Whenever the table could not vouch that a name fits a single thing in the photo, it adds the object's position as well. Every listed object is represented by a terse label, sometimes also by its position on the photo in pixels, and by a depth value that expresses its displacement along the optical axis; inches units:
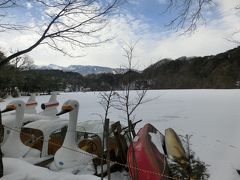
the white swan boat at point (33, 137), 158.3
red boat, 117.3
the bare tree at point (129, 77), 109.7
